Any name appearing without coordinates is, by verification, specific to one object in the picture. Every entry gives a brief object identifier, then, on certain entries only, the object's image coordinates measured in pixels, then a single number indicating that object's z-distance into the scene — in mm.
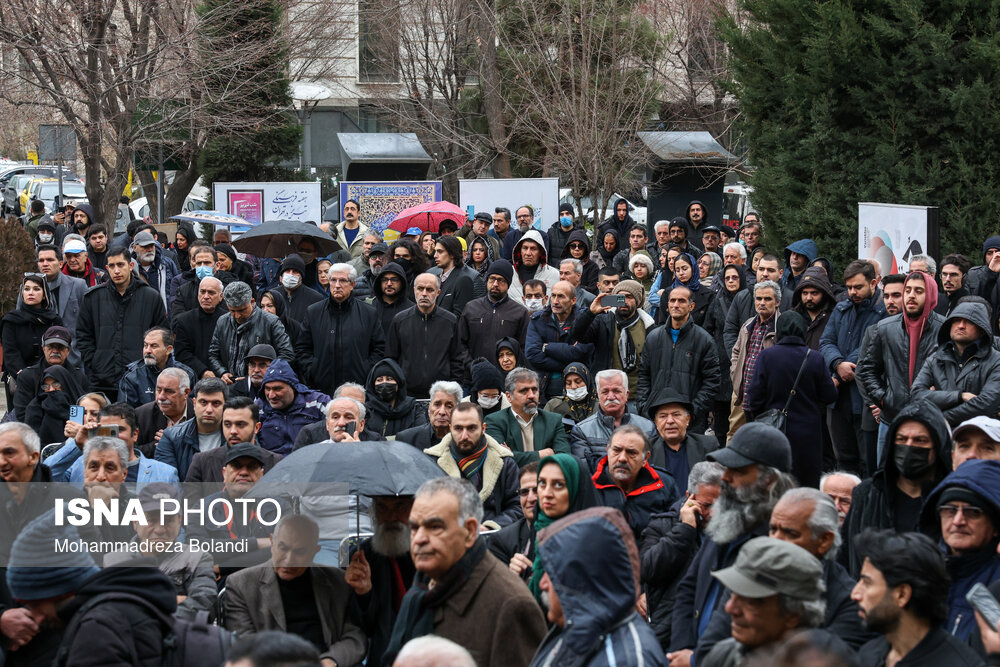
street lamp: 45375
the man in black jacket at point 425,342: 10516
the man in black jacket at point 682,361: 10164
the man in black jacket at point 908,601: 4055
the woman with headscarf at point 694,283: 12117
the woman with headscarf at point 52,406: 9594
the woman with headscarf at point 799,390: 9359
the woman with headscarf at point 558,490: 5848
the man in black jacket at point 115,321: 10938
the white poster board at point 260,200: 21047
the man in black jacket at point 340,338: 10789
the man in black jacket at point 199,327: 10945
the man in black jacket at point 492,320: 10805
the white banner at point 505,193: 19719
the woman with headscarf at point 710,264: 13281
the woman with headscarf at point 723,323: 11750
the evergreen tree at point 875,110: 13844
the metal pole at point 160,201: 25588
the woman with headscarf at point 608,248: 16703
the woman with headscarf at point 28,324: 11250
